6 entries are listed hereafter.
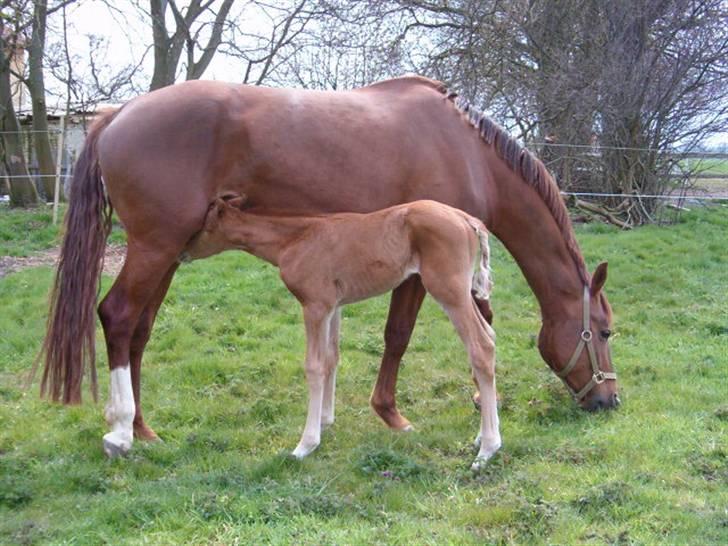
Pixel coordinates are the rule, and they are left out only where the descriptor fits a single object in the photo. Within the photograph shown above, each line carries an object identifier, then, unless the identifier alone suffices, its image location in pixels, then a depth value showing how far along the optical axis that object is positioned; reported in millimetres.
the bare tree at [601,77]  12086
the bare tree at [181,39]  13578
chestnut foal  3980
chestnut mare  4219
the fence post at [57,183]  11961
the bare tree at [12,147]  14141
